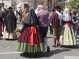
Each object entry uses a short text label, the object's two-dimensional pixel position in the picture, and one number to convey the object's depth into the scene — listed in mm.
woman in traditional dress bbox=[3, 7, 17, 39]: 15617
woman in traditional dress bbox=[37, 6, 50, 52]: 10977
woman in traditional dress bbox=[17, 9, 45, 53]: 10414
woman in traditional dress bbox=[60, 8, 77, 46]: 12414
